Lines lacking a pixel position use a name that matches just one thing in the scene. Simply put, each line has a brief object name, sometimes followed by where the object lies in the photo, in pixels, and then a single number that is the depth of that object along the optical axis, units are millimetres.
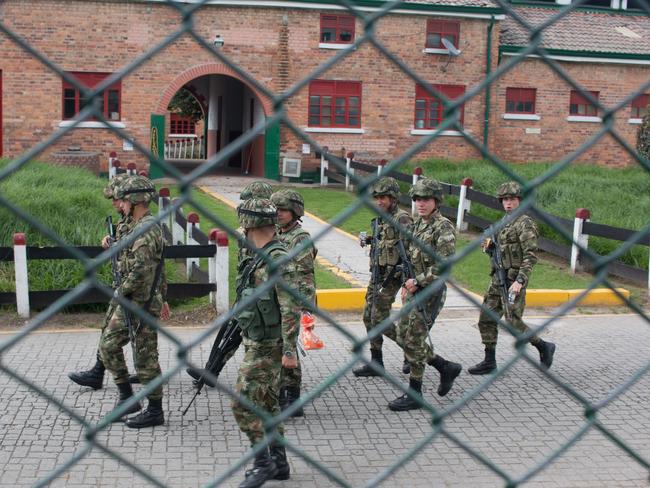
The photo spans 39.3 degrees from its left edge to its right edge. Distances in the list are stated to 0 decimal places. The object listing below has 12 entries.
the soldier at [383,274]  8172
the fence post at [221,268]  10406
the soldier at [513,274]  8320
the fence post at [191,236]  11656
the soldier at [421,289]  7574
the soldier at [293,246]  7348
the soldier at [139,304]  6922
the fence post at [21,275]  9898
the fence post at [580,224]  12789
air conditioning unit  24266
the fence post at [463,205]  16844
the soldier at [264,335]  5797
